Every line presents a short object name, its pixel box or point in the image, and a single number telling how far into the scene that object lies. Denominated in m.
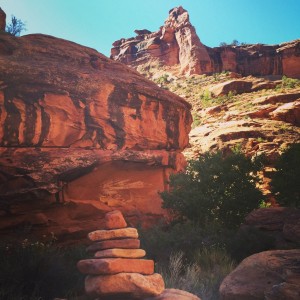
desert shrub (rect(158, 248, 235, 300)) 6.50
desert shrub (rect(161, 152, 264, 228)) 13.16
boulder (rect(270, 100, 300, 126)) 28.78
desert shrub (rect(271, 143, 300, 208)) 15.11
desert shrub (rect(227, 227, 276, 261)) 9.03
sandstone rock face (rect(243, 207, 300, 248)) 9.41
